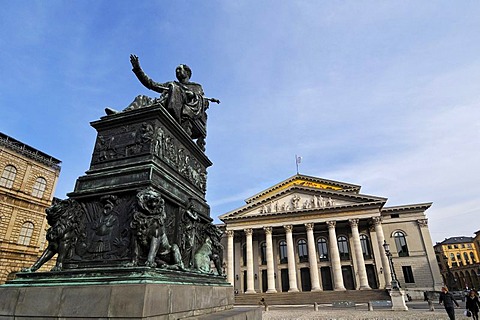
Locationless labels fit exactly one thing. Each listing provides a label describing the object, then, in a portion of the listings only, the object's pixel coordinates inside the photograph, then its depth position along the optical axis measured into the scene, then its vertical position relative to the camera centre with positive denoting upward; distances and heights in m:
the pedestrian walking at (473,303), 9.90 -0.96
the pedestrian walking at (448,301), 10.94 -0.96
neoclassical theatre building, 39.28 +5.09
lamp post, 23.26 -0.45
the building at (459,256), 81.44 +6.40
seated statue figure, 4.74 +3.20
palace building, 25.31 +7.10
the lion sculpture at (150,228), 2.92 +0.51
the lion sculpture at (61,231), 3.16 +0.52
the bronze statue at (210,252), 4.27 +0.40
